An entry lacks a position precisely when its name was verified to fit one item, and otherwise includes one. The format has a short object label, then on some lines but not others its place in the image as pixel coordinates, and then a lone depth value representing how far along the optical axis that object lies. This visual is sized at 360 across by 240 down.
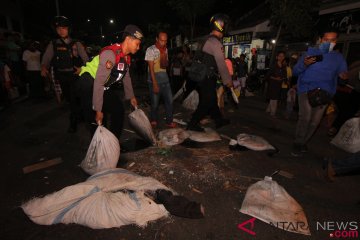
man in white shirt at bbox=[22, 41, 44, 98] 8.12
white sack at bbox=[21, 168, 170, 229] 2.27
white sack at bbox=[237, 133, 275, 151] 4.12
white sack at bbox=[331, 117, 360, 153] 4.32
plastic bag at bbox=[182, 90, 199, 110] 6.73
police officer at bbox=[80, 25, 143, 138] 2.99
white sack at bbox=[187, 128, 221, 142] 4.50
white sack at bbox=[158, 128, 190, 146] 4.25
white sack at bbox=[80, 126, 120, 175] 3.01
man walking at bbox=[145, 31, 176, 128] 4.71
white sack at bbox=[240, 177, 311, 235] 2.37
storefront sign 17.28
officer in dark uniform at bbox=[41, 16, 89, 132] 4.74
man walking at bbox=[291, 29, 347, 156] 3.80
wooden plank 3.41
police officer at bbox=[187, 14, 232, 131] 4.44
